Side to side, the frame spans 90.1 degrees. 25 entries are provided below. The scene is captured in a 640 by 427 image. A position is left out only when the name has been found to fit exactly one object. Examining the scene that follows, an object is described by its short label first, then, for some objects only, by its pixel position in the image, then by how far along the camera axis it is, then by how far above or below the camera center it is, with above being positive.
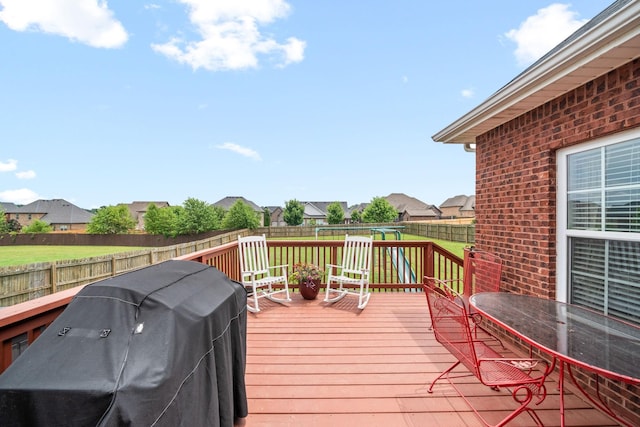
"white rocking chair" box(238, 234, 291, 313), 4.66 -0.77
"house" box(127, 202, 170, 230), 61.00 +0.76
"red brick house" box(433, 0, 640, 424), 2.09 +0.36
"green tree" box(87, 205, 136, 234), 37.28 -1.05
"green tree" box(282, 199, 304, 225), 50.62 +0.10
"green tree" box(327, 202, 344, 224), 50.59 -0.08
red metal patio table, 1.56 -0.74
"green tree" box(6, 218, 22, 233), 47.79 -1.91
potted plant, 4.99 -1.04
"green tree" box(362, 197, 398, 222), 46.03 +0.21
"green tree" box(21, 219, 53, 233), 41.34 -1.83
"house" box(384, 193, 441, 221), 57.22 +0.81
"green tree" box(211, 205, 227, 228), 36.81 -0.03
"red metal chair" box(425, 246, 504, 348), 3.51 -0.73
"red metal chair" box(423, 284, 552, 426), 1.91 -0.97
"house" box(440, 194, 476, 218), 60.97 +1.09
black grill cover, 0.98 -0.52
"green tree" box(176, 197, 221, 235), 34.16 -0.56
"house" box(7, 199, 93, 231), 54.34 -0.31
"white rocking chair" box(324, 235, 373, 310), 4.82 -0.80
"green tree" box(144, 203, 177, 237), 34.81 -0.90
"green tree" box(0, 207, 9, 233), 45.00 -1.59
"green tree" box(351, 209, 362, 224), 57.92 -0.65
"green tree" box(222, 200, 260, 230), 35.66 -0.59
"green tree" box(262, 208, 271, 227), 46.91 -0.79
